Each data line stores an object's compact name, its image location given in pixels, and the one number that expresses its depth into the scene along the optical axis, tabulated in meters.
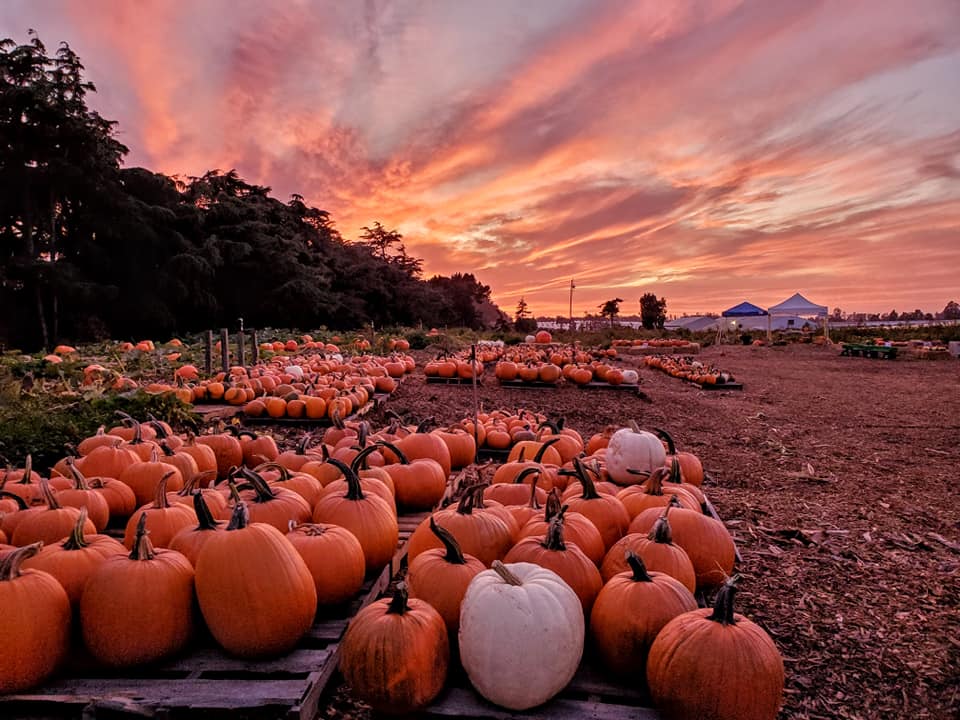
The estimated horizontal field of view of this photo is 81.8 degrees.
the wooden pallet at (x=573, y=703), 1.53
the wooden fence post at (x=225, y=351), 8.43
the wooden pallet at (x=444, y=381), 10.13
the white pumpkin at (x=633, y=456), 3.22
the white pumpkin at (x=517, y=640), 1.52
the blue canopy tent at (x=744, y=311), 34.16
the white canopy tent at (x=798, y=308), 30.61
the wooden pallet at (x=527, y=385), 10.02
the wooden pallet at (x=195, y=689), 1.53
